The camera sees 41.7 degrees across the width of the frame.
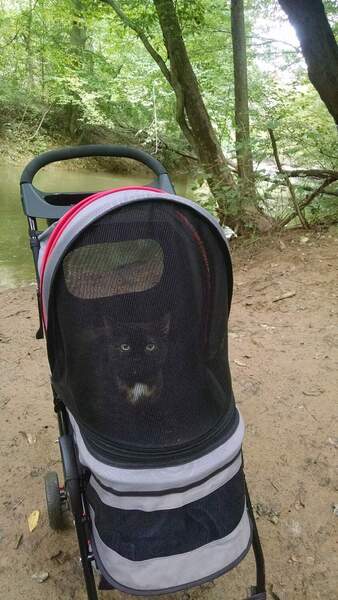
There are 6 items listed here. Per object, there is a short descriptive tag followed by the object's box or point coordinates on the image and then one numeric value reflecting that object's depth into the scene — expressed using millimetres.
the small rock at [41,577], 1705
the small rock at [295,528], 1884
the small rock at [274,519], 1941
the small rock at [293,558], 1768
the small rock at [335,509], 1964
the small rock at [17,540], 1849
